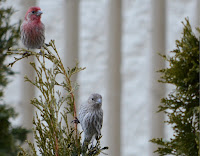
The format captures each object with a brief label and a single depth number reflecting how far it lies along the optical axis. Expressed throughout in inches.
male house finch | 218.6
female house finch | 218.9
